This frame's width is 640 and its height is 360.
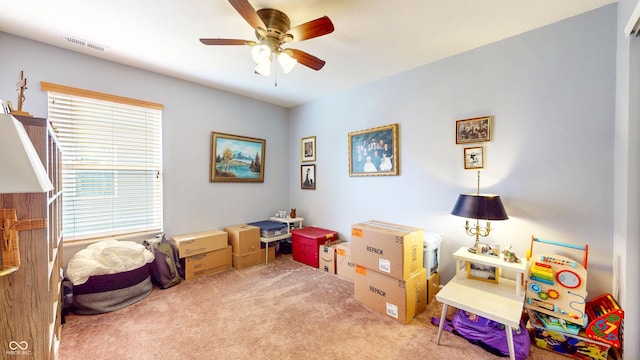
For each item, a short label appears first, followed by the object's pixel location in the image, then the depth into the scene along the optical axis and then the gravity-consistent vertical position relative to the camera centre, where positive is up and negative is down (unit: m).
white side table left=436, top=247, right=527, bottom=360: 1.62 -0.93
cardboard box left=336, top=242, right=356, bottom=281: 2.98 -1.10
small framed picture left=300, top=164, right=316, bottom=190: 4.03 -0.02
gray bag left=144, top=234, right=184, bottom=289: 2.70 -1.03
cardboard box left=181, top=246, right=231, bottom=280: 2.96 -1.12
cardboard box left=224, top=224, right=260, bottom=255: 3.32 -0.88
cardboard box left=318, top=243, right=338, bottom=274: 3.17 -1.11
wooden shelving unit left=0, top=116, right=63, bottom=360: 0.94 -0.45
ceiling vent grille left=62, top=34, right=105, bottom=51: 2.21 +1.27
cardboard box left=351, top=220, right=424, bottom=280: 2.11 -0.68
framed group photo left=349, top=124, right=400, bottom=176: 3.01 +0.32
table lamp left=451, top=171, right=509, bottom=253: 1.91 -0.26
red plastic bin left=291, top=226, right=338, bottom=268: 3.39 -0.96
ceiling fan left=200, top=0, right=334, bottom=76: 1.60 +1.01
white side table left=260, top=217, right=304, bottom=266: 3.48 -0.91
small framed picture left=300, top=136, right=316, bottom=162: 4.00 +0.47
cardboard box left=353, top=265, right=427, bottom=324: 2.11 -1.10
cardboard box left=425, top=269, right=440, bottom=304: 2.41 -1.13
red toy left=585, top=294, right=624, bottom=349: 1.58 -1.01
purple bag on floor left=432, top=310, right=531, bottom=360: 1.68 -1.18
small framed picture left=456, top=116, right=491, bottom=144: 2.32 +0.46
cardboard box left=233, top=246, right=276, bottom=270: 3.30 -1.18
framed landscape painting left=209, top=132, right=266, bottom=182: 3.52 +0.28
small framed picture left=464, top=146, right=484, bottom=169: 2.35 +0.18
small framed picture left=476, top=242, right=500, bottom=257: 2.07 -0.65
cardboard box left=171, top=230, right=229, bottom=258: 2.92 -0.84
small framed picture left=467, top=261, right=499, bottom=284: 2.08 -0.86
